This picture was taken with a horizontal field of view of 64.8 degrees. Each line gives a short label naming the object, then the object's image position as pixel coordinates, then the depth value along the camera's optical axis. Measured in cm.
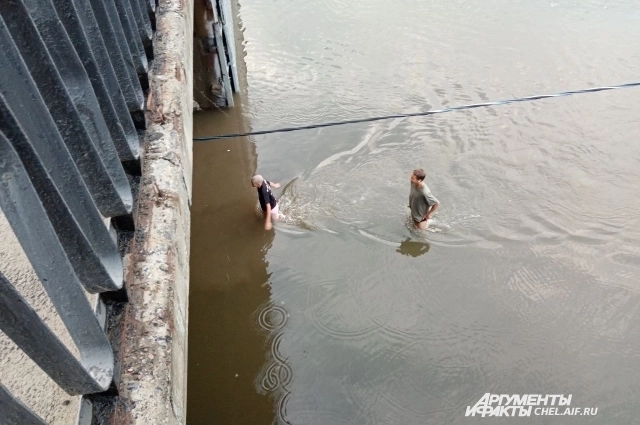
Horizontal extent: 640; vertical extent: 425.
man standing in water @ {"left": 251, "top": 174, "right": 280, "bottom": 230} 638
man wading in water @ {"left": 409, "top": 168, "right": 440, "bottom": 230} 619
